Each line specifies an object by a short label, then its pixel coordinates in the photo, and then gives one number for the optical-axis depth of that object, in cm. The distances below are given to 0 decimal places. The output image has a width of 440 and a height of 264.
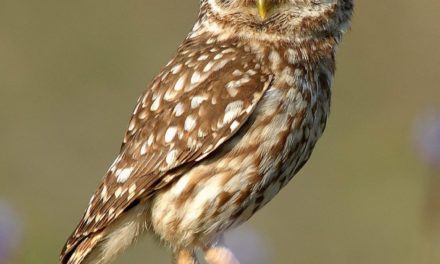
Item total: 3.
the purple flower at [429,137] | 1241
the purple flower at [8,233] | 1112
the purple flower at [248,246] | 1231
